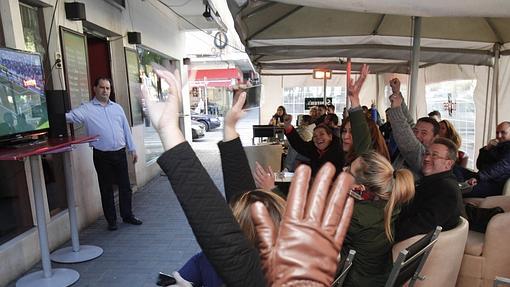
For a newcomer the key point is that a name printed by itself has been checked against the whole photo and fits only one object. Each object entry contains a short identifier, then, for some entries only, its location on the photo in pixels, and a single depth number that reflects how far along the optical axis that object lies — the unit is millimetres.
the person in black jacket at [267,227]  762
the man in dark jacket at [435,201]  1938
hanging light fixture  6733
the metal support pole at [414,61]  3183
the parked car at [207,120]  18703
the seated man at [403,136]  2717
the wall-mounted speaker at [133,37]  5824
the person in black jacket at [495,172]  3558
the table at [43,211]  2512
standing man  3938
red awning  26312
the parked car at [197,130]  14828
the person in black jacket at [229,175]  1402
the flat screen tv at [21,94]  2627
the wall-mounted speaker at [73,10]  4027
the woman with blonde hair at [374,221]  1811
